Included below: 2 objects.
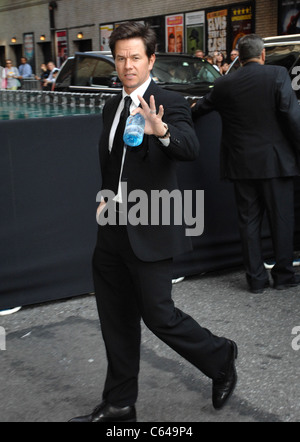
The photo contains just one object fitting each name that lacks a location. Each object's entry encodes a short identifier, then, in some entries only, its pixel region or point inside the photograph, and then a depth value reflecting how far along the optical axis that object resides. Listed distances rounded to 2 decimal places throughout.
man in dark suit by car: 5.29
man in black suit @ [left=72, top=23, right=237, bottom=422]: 3.07
